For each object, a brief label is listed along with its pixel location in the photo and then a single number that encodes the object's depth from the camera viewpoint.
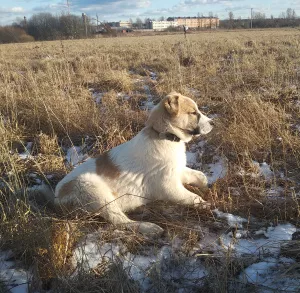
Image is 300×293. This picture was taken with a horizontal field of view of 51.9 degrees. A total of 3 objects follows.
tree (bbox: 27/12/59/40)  25.05
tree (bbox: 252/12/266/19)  80.85
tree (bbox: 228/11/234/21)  76.87
